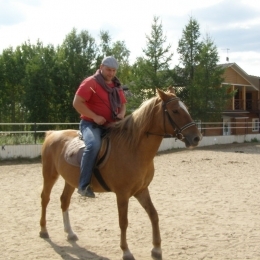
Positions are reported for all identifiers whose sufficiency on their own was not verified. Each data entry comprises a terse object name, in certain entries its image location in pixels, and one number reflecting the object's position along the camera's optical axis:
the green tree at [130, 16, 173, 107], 26.66
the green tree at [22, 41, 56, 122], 33.41
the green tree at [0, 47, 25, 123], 39.47
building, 37.34
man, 4.84
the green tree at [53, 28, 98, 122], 33.59
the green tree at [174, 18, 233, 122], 27.17
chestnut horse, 4.47
